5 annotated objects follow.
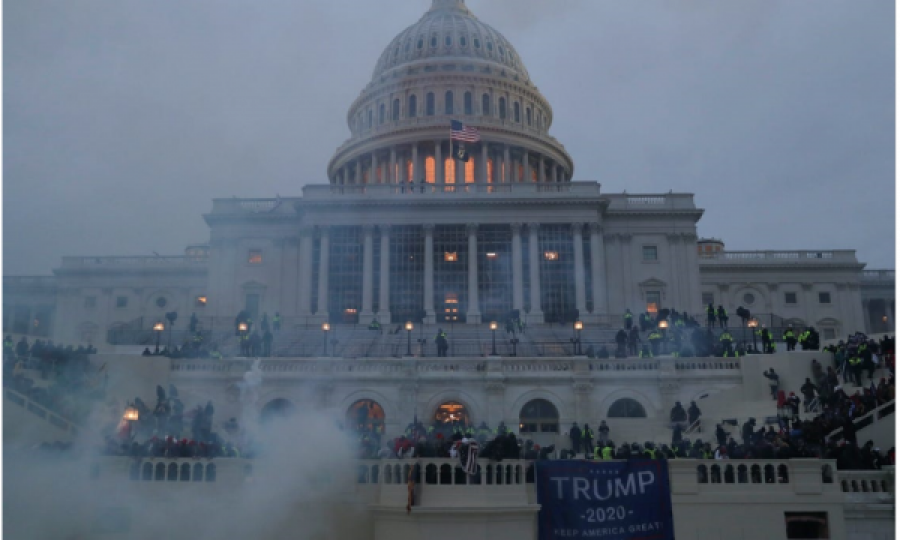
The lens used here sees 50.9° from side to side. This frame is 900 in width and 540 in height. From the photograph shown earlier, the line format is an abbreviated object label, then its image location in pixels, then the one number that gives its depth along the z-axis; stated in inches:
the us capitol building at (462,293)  991.6
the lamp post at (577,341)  1776.6
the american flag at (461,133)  2903.5
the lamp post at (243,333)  1684.3
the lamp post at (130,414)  1111.6
